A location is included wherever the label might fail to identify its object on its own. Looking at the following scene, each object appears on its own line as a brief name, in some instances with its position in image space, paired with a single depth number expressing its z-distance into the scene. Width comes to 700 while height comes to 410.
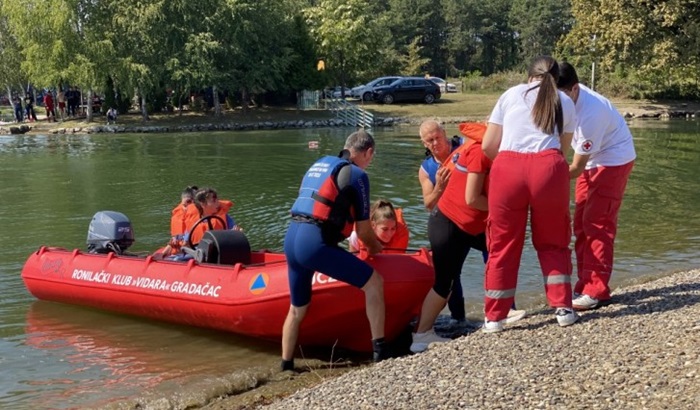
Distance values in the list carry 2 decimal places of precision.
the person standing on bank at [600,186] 5.71
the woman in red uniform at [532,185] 5.15
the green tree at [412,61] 58.72
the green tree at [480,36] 68.50
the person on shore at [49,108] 38.58
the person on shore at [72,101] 39.78
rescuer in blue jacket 5.63
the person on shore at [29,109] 39.78
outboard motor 8.95
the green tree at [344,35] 42.62
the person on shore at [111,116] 36.72
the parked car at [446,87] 53.38
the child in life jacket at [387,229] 6.89
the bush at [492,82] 49.91
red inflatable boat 6.35
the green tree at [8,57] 39.31
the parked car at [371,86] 43.16
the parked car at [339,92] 44.50
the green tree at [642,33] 34.84
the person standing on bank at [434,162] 6.08
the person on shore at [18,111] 40.10
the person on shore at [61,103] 39.19
